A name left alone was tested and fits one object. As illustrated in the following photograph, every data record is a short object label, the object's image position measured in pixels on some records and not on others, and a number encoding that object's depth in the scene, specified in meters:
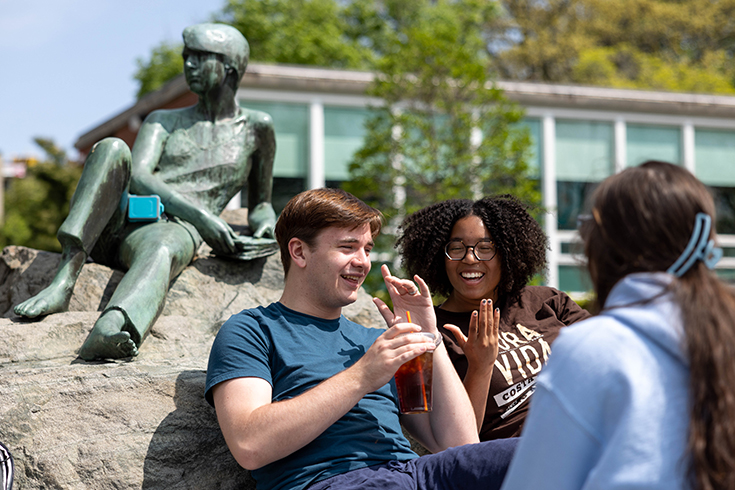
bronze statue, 3.42
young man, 2.15
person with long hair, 1.32
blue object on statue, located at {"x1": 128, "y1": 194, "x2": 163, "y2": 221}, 4.02
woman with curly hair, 2.82
